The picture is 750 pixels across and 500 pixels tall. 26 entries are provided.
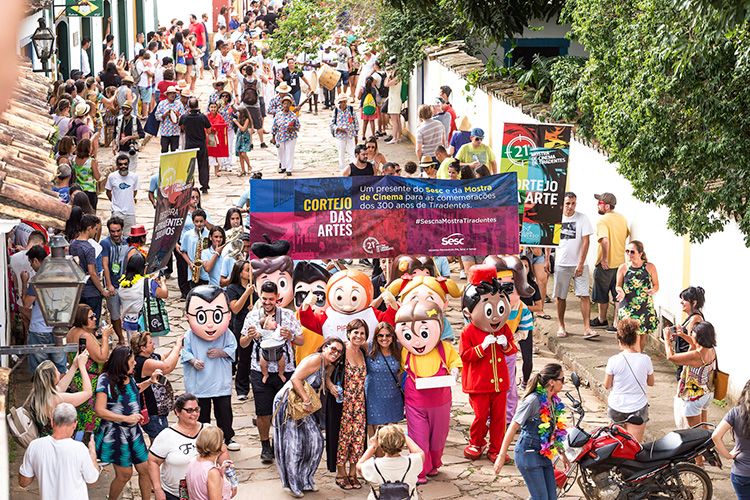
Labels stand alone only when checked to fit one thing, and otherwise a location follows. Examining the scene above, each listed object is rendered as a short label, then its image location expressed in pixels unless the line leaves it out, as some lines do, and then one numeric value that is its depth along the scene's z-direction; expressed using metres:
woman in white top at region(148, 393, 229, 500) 12.99
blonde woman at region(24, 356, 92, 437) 13.29
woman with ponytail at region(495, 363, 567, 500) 13.17
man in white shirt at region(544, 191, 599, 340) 22.64
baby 15.98
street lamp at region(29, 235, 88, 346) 11.09
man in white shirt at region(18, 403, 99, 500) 12.12
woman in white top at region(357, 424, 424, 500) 12.12
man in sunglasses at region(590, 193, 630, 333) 22.27
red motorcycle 13.72
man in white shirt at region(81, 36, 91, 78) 45.56
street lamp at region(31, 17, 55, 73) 30.31
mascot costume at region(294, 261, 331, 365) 18.41
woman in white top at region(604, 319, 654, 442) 15.30
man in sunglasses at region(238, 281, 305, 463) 15.99
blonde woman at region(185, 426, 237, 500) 12.09
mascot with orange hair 16.84
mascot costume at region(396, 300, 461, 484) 15.51
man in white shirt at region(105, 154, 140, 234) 25.72
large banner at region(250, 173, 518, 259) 18.91
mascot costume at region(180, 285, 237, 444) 15.89
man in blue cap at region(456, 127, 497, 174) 28.00
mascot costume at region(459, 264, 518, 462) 16.16
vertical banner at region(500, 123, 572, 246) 22.16
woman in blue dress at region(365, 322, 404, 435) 15.56
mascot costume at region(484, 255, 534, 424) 17.27
